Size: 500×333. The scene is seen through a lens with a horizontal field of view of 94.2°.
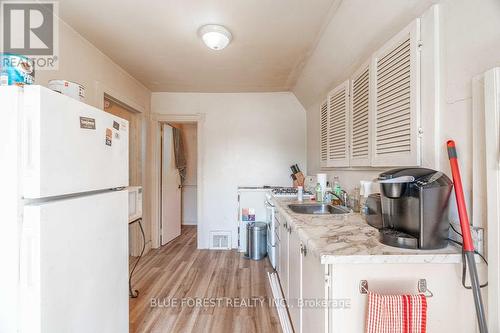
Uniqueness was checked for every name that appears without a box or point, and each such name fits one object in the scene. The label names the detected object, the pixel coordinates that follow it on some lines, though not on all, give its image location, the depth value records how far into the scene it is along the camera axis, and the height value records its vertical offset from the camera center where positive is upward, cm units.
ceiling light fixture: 190 +110
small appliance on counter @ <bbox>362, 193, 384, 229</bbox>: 132 -26
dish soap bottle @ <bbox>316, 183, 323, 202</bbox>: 231 -26
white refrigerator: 90 -20
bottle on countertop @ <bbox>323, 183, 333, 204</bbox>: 222 -28
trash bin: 317 -102
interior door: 375 -43
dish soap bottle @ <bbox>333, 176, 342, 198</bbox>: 213 -19
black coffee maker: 88 -15
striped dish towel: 85 -54
